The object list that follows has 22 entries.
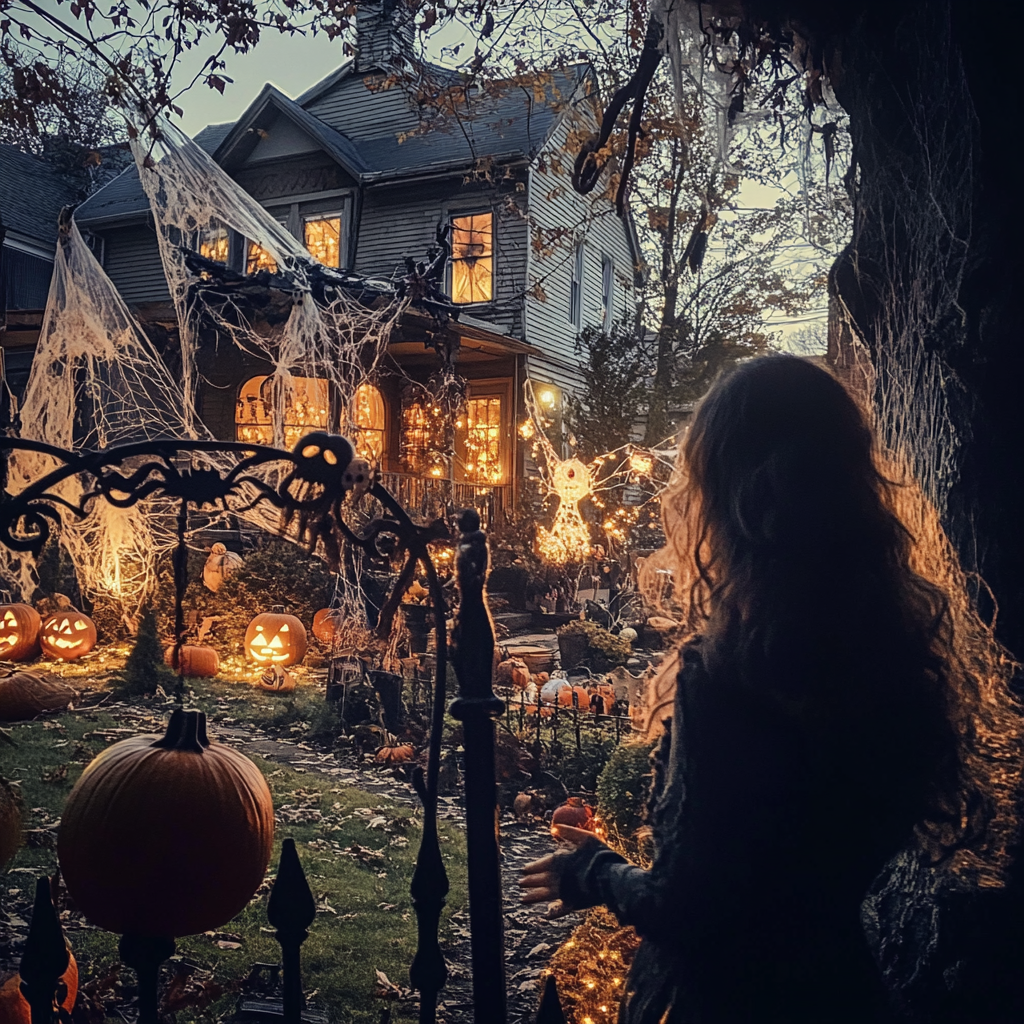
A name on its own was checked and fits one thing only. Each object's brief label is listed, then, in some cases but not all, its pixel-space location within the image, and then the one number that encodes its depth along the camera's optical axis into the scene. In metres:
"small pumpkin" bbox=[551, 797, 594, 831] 4.51
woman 1.35
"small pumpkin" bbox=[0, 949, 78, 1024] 2.37
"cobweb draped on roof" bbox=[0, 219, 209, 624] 8.55
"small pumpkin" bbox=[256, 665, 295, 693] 8.06
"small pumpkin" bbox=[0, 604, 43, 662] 8.31
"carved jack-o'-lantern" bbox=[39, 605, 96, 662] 8.58
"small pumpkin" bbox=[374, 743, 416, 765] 6.06
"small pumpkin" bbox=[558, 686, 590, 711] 6.68
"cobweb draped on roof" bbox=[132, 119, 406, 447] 8.39
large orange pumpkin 2.20
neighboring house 18.69
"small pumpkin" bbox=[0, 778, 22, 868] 2.81
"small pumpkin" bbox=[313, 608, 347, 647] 9.49
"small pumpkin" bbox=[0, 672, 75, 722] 6.52
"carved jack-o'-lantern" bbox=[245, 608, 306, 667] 8.63
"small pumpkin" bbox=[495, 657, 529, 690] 7.91
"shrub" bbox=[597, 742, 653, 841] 3.76
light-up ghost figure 10.61
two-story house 15.62
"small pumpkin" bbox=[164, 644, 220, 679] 8.34
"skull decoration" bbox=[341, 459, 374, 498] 1.68
